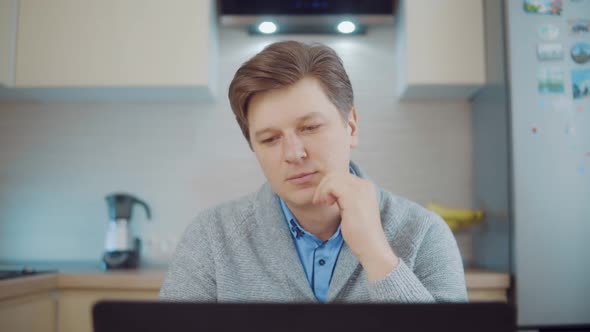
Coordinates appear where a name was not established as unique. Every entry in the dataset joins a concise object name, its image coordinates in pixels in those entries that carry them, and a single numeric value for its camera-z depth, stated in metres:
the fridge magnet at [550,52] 1.88
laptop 0.42
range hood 2.18
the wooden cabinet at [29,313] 1.63
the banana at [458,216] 2.16
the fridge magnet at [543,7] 1.90
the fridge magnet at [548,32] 1.89
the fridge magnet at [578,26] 1.88
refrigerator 1.80
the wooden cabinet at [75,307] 1.87
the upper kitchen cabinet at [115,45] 2.06
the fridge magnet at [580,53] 1.86
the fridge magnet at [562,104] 1.86
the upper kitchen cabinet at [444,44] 2.08
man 0.97
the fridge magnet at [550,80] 1.87
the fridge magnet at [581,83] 1.85
